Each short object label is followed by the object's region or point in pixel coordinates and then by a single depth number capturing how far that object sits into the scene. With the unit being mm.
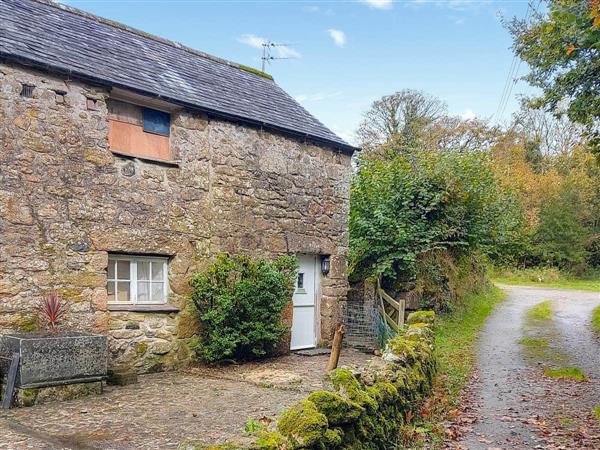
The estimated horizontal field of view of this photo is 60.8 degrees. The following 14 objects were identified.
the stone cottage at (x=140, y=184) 7094
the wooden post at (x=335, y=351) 7766
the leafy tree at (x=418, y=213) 13336
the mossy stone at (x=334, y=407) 4098
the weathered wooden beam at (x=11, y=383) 5899
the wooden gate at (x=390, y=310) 11133
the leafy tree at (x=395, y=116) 29141
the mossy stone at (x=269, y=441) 3311
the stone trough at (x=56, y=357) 5992
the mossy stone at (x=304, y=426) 3609
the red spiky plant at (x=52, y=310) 6777
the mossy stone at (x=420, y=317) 10445
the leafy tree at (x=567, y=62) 6465
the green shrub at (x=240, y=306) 8750
